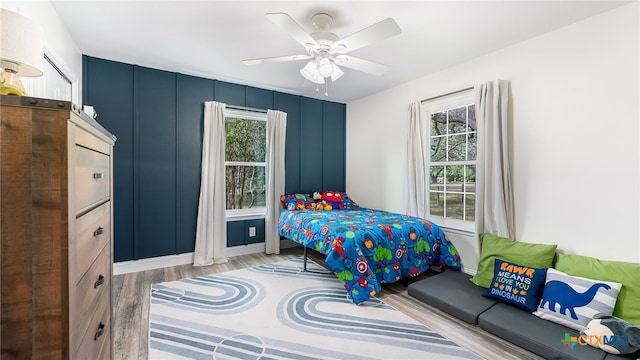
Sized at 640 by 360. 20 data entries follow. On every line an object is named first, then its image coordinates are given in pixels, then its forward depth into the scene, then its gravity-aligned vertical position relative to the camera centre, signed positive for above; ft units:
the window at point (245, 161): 13.15 +0.88
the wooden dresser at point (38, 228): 2.21 -0.42
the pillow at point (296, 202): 12.99 -1.11
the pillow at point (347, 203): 14.32 -1.27
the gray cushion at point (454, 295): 7.41 -3.47
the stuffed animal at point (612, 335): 5.50 -3.27
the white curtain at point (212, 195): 11.76 -0.70
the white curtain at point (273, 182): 13.32 -0.14
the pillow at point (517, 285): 7.20 -2.92
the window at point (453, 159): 10.64 +0.83
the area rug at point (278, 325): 6.15 -3.85
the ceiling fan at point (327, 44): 5.86 +3.36
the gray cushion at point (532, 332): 5.64 -3.53
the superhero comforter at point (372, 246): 8.29 -2.26
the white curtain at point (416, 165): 11.73 +0.62
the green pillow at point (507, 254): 7.80 -2.28
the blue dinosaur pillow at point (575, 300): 6.29 -2.90
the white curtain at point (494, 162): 9.03 +0.58
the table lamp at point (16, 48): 3.39 +1.73
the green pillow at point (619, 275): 6.16 -2.36
